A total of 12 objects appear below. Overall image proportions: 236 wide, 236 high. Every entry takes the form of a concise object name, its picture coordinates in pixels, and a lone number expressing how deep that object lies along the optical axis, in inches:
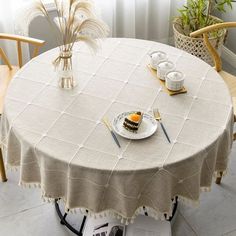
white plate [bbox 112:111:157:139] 70.4
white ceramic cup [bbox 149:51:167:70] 85.7
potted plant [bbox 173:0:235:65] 126.6
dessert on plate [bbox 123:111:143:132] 70.7
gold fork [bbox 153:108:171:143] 73.7
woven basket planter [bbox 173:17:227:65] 126.5
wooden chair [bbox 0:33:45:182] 96.5
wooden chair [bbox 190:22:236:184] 101.0
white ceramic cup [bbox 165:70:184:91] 79.0
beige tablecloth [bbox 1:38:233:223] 66.2
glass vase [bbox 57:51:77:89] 76.6
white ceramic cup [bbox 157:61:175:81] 82.8
